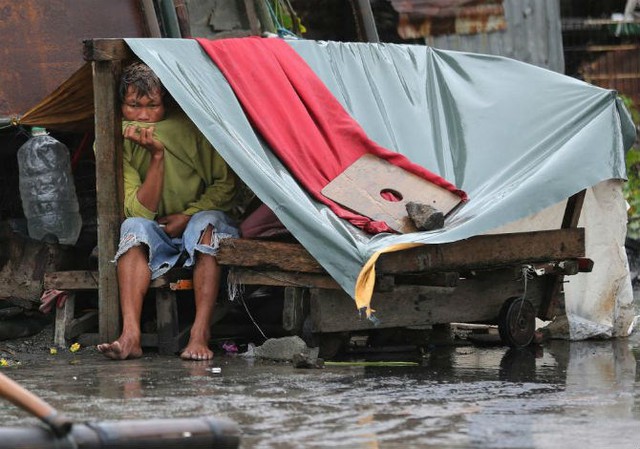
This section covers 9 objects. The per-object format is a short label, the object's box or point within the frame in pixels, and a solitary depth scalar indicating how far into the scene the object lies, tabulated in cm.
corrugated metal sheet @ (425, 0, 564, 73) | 2775
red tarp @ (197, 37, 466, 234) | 1421
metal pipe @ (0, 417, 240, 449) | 620
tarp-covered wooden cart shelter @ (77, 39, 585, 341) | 1342
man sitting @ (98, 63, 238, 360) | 1410
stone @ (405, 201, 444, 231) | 1372
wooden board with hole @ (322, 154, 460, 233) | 1404
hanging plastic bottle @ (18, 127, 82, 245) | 1570
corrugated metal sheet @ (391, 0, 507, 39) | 2755
